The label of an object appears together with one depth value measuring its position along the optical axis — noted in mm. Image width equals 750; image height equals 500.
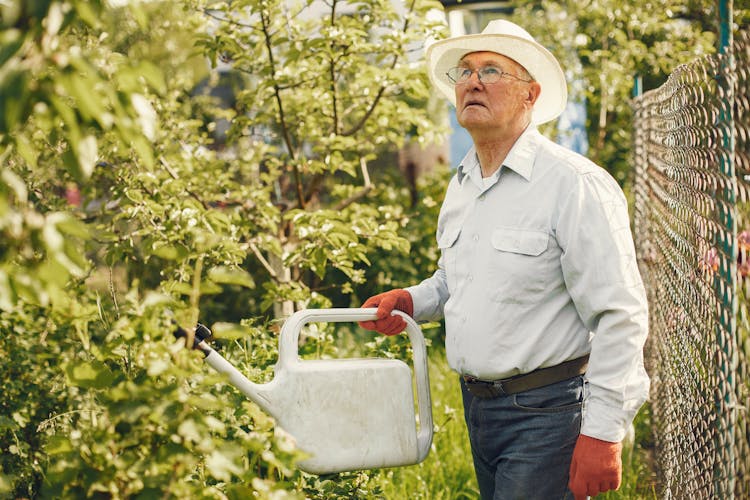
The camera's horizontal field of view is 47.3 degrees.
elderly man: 2127
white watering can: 2109
